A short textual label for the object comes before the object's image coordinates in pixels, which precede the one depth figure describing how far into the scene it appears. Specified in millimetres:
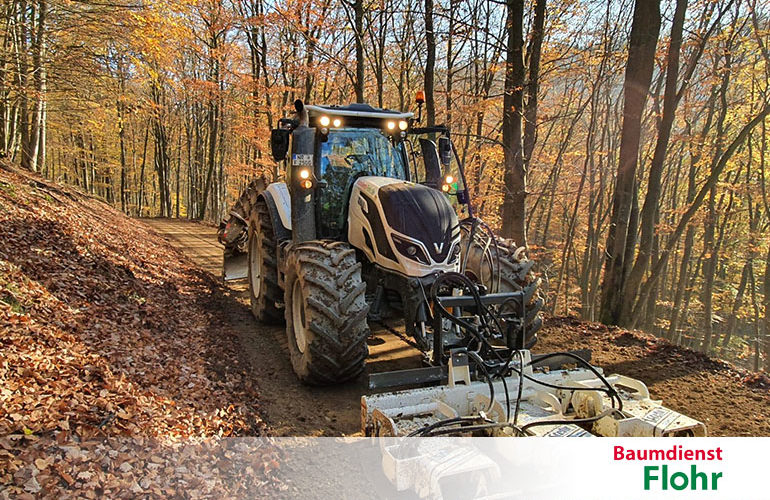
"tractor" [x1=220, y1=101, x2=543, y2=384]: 4453
